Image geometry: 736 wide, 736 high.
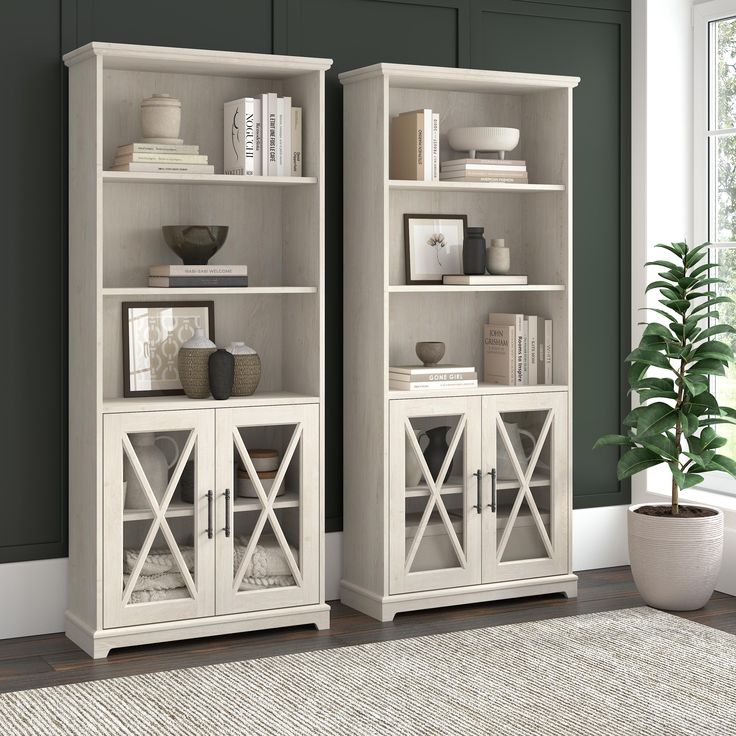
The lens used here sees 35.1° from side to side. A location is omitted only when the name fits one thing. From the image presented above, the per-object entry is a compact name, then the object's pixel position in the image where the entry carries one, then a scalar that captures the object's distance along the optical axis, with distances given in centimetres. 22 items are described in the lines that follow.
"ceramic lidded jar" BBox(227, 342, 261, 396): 414
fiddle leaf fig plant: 444
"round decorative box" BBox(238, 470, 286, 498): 413
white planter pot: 440
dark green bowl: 409
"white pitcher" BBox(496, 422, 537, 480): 453
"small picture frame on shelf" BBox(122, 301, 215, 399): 416
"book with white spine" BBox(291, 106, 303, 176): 419
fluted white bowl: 454
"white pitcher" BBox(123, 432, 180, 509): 393
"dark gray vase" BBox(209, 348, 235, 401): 404
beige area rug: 324
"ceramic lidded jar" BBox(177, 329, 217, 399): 407
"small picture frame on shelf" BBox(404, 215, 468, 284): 463
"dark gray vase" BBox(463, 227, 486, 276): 454
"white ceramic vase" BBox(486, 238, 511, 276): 459
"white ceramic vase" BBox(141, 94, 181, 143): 399
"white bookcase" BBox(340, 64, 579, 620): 433
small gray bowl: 449
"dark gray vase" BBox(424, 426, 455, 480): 440
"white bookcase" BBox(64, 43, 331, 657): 389
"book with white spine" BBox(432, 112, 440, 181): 440
